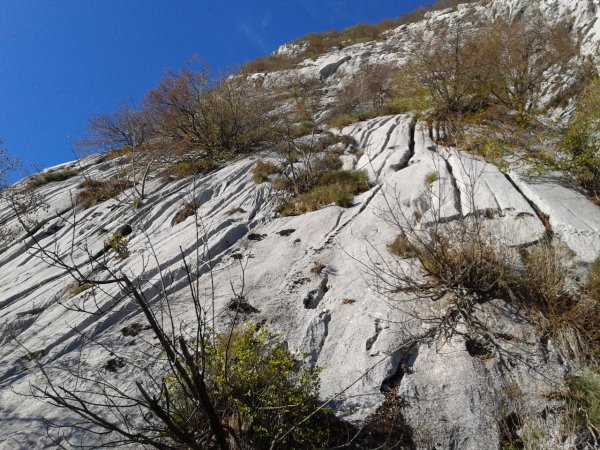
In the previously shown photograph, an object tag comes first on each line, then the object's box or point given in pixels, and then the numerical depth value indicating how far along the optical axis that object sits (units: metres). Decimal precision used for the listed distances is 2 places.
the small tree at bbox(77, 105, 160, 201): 11.65
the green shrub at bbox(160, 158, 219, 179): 9.97
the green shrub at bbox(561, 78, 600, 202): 5.25
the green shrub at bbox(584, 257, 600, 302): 3.37
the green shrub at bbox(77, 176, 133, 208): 9.79
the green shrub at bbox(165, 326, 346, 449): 2.89
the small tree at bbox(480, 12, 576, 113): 9.00
